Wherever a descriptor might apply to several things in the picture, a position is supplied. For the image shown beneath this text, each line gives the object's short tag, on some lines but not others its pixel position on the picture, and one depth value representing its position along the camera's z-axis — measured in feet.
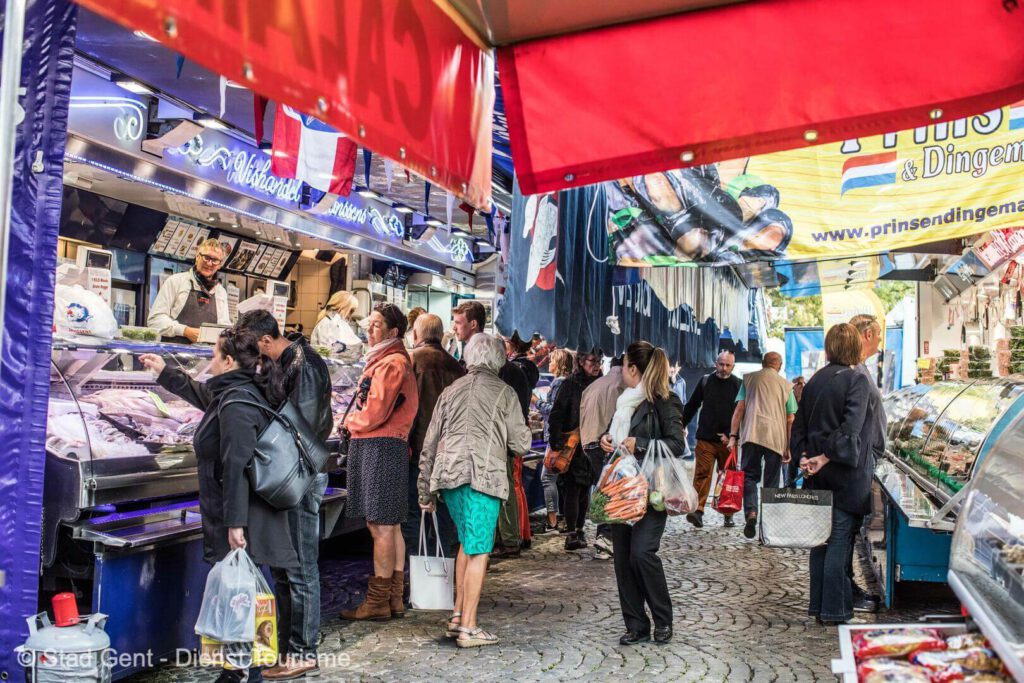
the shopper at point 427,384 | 24.26
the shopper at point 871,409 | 23.36
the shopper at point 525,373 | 31.60
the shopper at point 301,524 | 17.72
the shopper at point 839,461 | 22.36
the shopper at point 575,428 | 33.81
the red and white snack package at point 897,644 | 10.61
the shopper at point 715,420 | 39.50
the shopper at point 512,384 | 25.12
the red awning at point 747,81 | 9.34
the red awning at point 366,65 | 5.65
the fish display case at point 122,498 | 16.52
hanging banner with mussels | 19.02
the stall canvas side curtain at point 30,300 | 14.60
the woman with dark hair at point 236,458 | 16.12
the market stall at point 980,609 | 9.80
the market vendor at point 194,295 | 30.01
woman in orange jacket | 22.40
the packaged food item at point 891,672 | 9.74
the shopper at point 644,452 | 20.83
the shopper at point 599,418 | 31.42
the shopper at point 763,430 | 36.37
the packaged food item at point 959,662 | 9.82
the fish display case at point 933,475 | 20.66
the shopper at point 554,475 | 36.29
